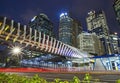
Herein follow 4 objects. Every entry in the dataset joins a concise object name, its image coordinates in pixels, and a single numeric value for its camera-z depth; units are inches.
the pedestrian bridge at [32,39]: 832.9
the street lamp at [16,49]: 803.0
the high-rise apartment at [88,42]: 2796.3
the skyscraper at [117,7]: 2495.4
